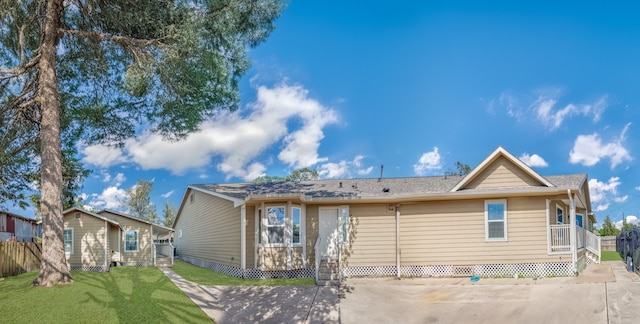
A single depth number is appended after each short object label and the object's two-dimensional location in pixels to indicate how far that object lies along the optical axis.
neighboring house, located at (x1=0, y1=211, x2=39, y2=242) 26.27
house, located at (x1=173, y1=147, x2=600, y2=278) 14.90
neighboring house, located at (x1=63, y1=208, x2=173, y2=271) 20.19
